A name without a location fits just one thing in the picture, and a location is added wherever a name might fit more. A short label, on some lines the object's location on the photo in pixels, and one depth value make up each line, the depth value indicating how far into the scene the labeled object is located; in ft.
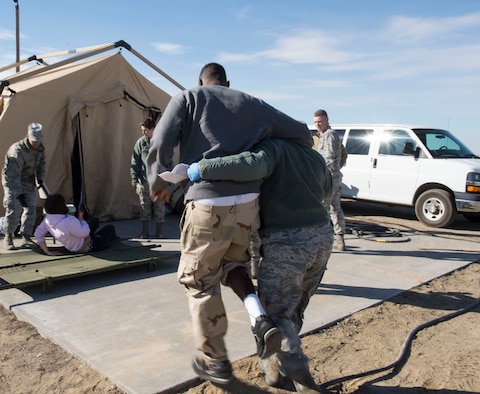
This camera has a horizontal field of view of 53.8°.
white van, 29.45
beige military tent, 26.32
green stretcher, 14.92
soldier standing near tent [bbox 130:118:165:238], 22.54
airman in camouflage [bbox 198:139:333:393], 8.68
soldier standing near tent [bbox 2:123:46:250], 20.80
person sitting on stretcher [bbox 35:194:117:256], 18.19
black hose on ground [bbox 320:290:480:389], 9.99
